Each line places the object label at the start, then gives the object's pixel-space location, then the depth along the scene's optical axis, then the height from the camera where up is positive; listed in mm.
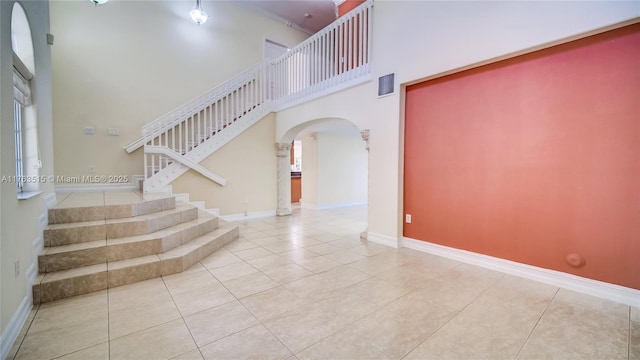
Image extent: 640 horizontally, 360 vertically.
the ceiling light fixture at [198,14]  4555 +2855
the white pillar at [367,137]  3959 +541
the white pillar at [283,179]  6057 -175
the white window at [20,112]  2101 +524
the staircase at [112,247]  2229 -784
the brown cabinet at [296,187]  8523 -537
